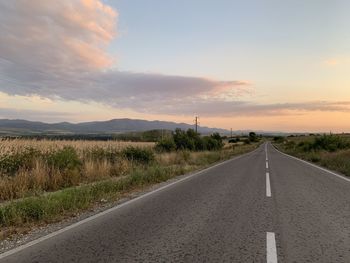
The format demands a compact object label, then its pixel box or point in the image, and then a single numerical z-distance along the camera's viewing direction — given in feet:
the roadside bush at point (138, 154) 80.18
